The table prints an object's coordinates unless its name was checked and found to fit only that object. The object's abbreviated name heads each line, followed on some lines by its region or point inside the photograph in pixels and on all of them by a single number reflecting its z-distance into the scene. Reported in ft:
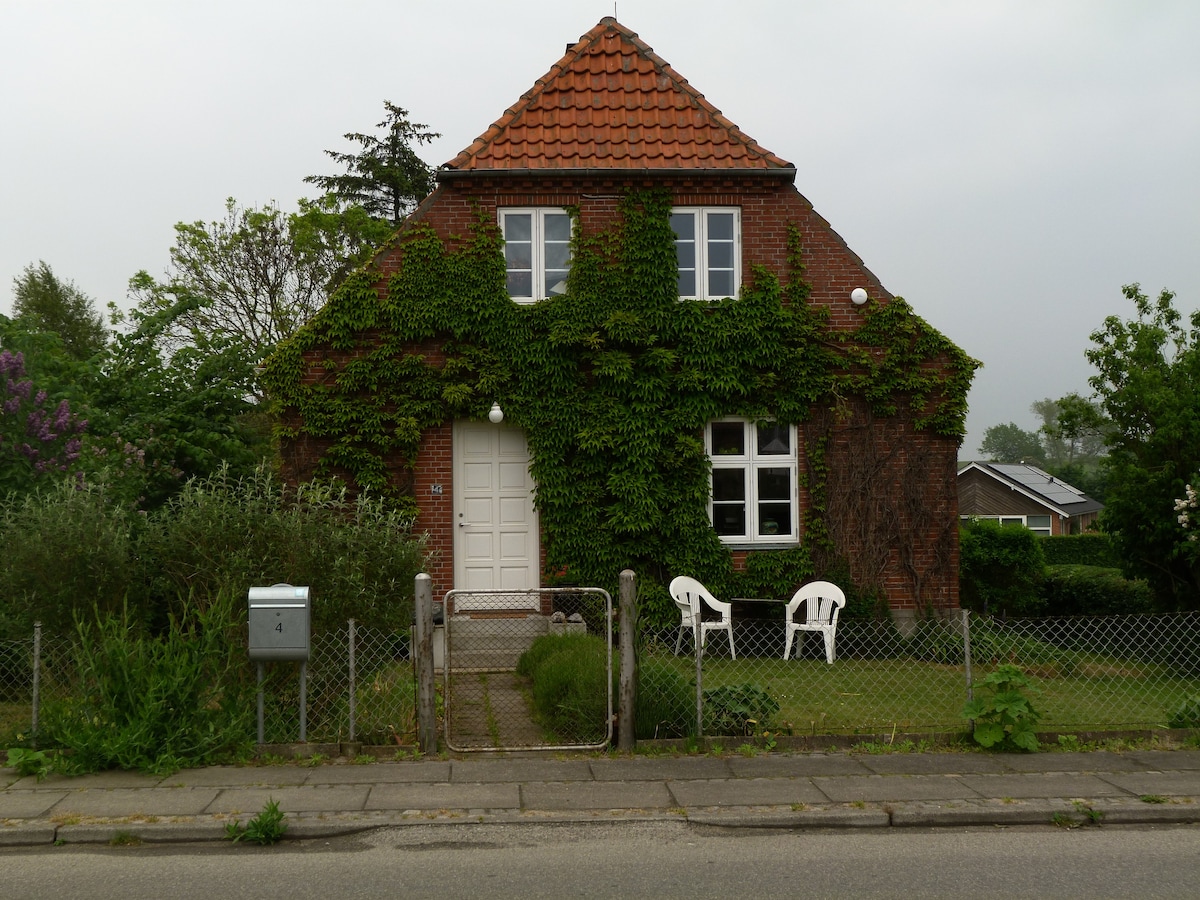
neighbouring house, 155.84
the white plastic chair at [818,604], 43.42
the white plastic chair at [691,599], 43.98
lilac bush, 37.52
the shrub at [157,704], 25.57
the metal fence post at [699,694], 27.43
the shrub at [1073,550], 115.55
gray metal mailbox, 26.25
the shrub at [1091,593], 60.59
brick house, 45.47
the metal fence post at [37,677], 25.94
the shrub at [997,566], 57.57
